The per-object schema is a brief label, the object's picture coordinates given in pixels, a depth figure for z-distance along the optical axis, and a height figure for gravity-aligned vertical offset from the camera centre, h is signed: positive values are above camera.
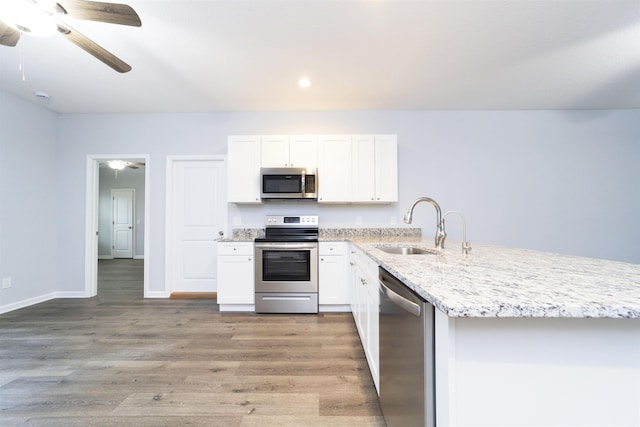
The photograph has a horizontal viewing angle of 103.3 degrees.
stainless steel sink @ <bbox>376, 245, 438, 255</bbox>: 2.20 -0.29
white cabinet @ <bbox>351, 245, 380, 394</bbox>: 1.58 -0.69
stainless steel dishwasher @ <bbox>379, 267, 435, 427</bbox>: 0.82 -0.54
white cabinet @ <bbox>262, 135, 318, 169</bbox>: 3.33 +0.86
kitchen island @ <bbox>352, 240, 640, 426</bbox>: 0.66 -0.38
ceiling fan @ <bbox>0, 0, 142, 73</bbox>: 1.47 +1.21
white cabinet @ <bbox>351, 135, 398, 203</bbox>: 3.31 +0.65
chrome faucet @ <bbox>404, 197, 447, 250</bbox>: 1.99 -0.13
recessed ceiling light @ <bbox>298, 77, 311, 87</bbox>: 2.78 +1.51
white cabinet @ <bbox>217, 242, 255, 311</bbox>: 3.07 -0.71
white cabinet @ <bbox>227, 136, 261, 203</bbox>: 3.33 +0.67
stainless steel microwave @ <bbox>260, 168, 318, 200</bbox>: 3.26 +0.43
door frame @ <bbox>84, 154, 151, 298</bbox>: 3.64 -0.06
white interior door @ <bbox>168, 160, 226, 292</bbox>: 3.74 -0.03
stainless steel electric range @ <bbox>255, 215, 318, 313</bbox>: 3.03 -0.71
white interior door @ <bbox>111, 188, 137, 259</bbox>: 7.39 -0.15
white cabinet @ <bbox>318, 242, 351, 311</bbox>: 3.04 -0.71
